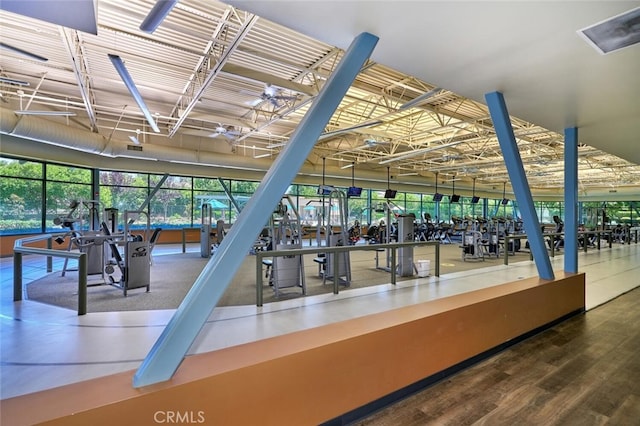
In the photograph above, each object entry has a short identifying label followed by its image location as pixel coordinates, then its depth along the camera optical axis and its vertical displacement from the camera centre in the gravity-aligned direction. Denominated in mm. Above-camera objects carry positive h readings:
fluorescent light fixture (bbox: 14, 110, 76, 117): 5926 +1923
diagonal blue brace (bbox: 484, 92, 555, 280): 3498 +442
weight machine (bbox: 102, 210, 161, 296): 4758 -813
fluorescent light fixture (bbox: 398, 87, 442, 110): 5289 +2145
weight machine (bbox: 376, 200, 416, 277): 6168 -668
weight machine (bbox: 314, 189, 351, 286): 5445 -780
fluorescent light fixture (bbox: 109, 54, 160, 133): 3742 +1850
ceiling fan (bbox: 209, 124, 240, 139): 8466 +2285
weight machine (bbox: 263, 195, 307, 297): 4557 -862
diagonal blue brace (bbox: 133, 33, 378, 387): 1521 -100
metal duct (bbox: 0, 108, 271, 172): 6684 +1904
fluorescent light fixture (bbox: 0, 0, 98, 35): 1696 +1161
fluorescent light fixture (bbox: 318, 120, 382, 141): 7236 +2149
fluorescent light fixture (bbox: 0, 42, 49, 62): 3036 +1628
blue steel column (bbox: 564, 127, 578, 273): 4562 +289
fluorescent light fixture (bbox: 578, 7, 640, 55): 2080 +1329
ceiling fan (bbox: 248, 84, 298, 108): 6059 +2400
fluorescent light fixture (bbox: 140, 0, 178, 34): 2361 +1601
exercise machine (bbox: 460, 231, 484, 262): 8656 -901
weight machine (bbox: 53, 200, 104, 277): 5523 -568
